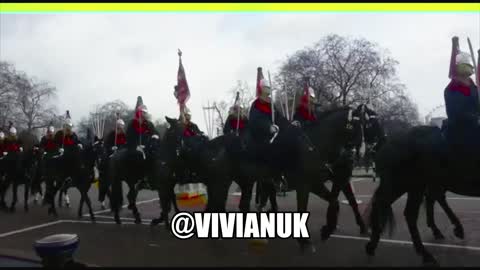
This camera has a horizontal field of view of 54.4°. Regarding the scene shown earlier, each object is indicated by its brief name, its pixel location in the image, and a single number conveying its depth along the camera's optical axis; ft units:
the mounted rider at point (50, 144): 44.91
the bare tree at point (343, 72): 137.69
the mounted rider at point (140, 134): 36.58
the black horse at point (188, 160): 30.48
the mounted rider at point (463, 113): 20.74
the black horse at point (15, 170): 49.06
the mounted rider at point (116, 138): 42.74
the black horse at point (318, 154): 25.62
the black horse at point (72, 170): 41.63
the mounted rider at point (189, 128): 33.37
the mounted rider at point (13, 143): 49.52
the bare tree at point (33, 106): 179.11
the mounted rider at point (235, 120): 35.27
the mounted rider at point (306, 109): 28.58
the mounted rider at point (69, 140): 42.19
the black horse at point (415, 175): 21.65
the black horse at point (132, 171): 36.29
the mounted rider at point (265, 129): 27.12
